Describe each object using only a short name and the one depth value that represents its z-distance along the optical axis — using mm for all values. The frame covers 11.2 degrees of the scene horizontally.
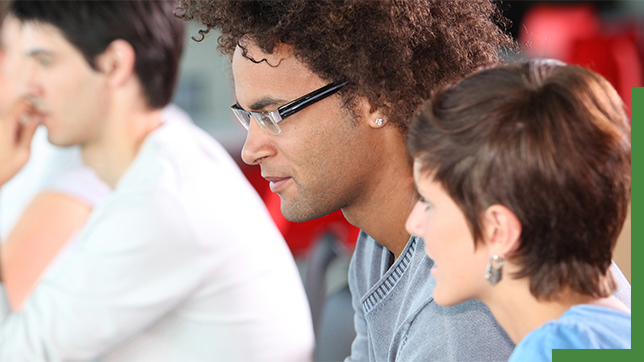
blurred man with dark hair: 3006
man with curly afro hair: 2855
